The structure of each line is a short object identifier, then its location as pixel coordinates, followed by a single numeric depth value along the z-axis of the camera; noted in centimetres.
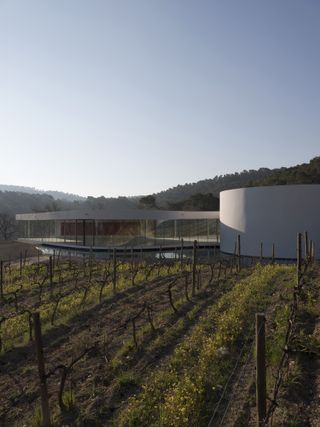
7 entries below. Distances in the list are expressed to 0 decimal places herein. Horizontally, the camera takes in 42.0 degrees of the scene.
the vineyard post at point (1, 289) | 1413
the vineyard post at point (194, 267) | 1194
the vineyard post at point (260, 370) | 407
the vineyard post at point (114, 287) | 1332
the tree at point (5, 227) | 5603
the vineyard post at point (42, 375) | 519
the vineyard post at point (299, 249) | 1073
